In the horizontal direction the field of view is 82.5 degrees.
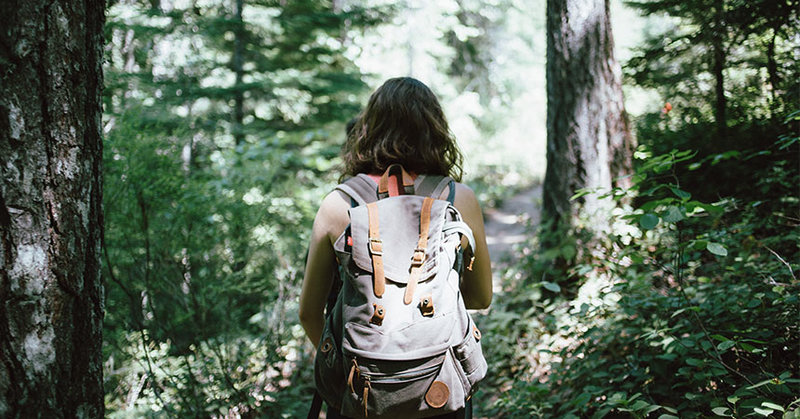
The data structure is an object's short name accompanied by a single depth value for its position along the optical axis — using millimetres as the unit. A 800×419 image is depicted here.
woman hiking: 1618
